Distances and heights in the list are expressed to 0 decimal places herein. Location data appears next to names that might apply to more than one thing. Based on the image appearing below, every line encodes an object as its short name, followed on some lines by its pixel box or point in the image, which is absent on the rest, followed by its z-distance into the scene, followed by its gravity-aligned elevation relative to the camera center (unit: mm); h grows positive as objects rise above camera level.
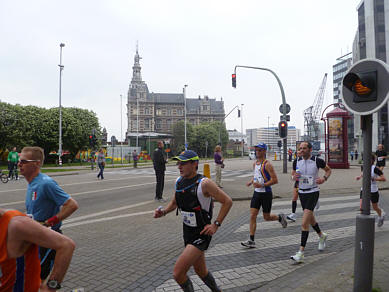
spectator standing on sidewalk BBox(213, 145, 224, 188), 12656 -430
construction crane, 99525 +15364
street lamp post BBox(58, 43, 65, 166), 32738 +9029
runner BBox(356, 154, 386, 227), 6707 -982
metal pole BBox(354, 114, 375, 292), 3162 -931
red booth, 22953 +999
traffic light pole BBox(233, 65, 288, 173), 19016 +3133
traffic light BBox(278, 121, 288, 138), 18391 +1340
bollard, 11538 -700
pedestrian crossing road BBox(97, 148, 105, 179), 17562 -474
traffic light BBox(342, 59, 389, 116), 3268 +707
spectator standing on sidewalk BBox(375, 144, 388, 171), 13337 -129
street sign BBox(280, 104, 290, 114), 19438 +2738
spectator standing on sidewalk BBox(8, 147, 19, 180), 17519 -617
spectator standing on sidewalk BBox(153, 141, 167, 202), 10070 -499
